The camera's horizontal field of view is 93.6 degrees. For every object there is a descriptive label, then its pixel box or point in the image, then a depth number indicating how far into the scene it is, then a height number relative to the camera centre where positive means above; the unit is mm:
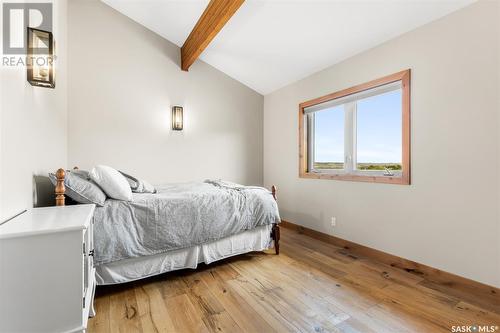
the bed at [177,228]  1770 -571
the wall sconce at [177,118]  3564 +701
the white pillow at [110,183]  1878 -159
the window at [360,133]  2441 +406
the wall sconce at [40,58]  1539 +729
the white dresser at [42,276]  959 -487
